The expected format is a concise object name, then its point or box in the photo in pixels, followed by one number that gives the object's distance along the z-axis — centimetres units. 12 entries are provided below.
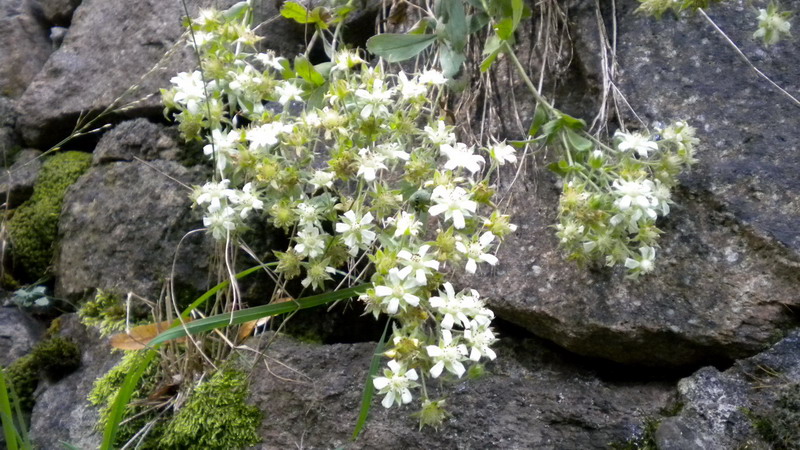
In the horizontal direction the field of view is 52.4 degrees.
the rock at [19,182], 57
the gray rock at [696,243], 37
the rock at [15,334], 50
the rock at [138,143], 52
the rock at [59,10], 68
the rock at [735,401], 35
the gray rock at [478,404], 38
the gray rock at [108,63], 57
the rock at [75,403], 44
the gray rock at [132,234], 48
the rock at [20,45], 63
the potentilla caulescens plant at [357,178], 32
